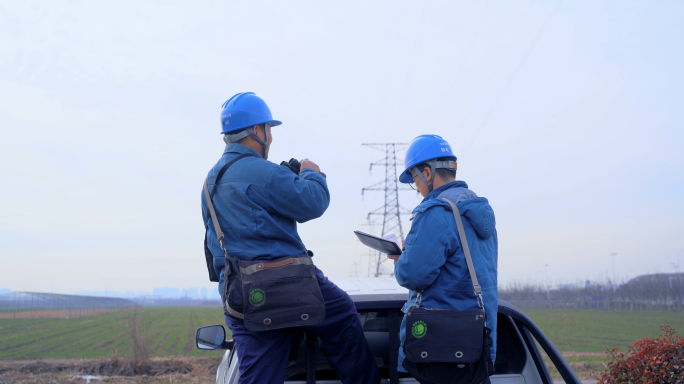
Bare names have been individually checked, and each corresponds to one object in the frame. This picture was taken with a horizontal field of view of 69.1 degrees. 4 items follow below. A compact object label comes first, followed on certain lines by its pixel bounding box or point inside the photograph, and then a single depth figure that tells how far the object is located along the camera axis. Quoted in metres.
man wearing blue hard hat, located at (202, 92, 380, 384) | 2.16
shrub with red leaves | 3.25
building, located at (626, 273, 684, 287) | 63.87
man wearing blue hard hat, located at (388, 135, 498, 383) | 2.19
